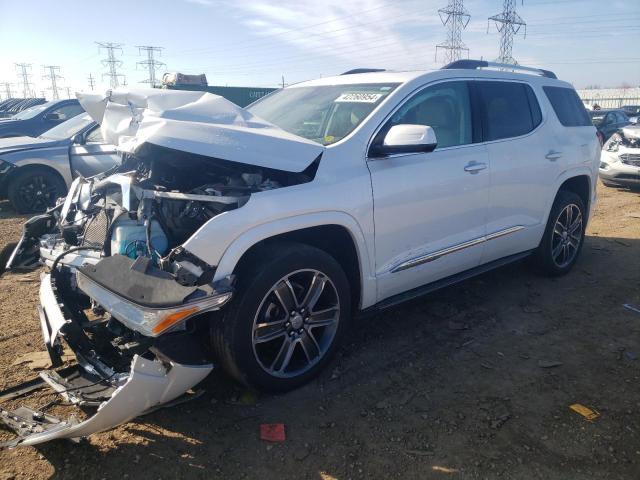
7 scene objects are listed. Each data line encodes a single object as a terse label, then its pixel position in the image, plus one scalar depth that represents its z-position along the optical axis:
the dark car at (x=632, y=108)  25.08
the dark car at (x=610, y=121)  14.86
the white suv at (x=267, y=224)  2.59
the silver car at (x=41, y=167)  7.84
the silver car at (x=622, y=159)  9.64
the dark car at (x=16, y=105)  21.45
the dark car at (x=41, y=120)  11.16
